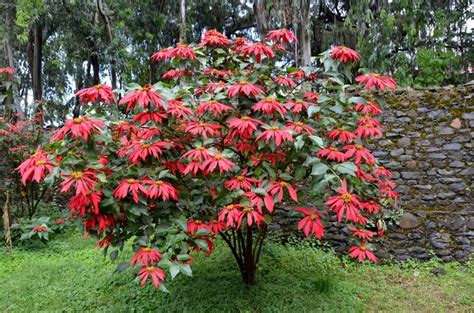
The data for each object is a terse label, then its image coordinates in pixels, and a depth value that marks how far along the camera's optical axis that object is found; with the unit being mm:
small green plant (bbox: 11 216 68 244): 4718
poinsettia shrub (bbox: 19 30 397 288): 2125
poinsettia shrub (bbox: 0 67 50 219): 4812
